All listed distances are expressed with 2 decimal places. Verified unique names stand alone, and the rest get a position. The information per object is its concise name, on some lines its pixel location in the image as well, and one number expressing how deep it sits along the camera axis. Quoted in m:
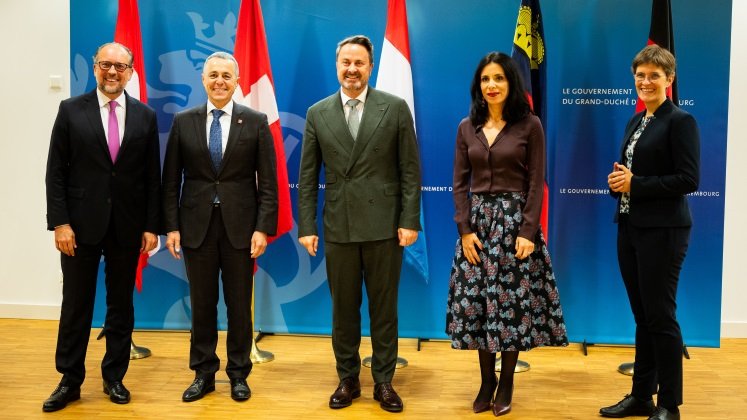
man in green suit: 3.39
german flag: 4.14
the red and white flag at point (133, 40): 4.49
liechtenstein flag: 4.23
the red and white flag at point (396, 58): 4.46
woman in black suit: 3.07
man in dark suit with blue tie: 3.51
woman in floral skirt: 3.26
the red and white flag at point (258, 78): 4.44
